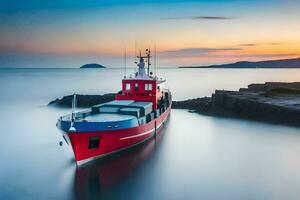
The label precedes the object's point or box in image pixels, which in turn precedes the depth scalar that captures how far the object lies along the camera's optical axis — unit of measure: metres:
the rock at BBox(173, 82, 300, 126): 33.19
